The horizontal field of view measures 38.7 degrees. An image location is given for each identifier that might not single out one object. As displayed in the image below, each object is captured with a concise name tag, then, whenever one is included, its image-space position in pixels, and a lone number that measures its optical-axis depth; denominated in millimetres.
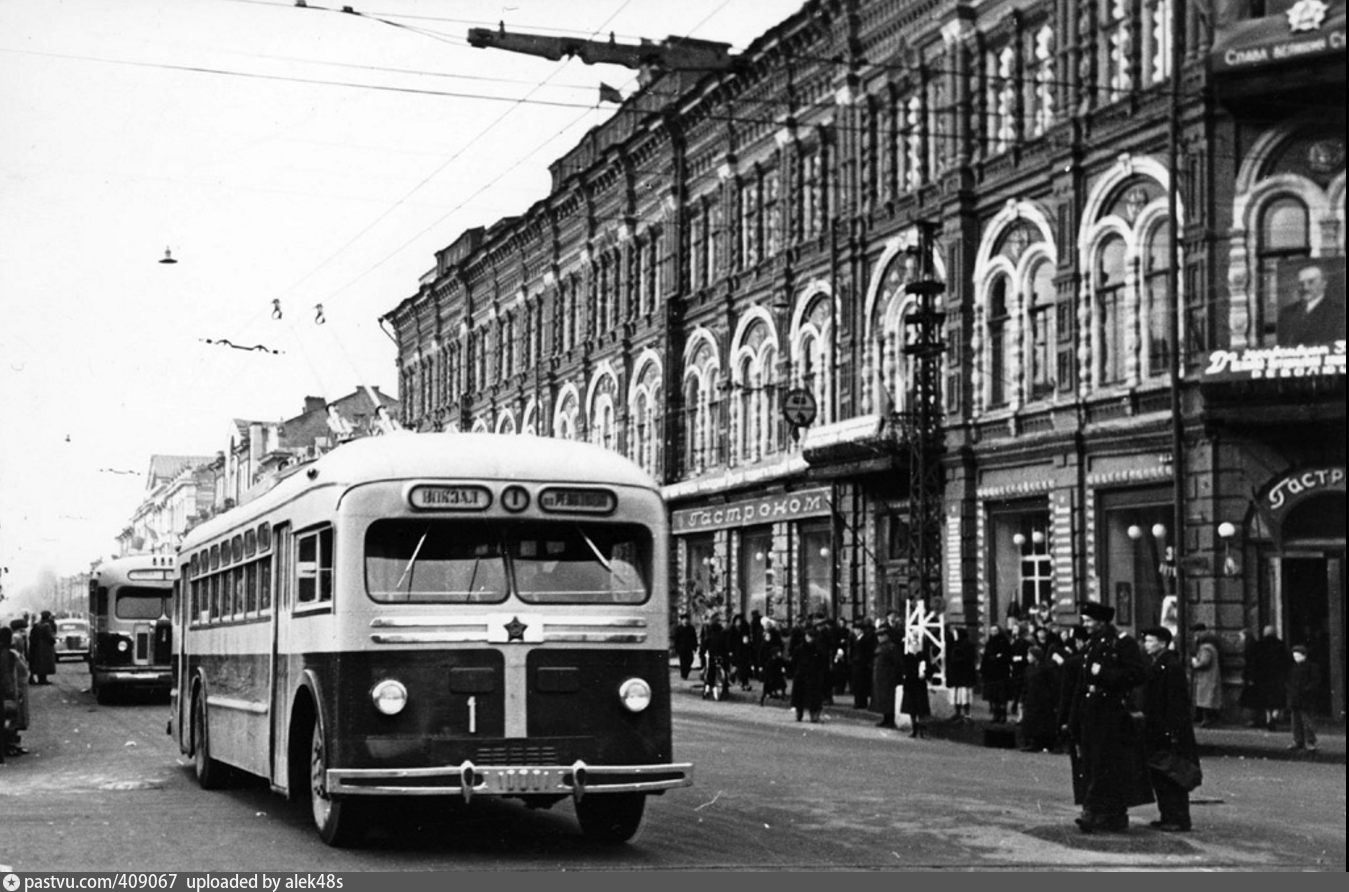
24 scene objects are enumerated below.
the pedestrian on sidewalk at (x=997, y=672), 29312
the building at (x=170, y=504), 106062
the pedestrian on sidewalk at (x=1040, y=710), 25016
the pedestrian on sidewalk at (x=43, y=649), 36594
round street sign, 41281
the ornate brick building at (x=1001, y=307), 27906
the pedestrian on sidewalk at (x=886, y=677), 29516
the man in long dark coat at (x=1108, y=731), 14469
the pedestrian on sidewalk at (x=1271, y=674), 26578
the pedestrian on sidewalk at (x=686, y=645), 43406
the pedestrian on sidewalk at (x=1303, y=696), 22966
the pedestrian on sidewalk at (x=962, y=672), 28609
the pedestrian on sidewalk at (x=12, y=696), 21305
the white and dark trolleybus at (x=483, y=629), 12344
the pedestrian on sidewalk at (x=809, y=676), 30922
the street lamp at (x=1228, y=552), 28734
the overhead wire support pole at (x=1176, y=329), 27812
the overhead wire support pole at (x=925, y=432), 32875
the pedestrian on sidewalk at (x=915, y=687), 28328
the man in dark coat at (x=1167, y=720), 14734
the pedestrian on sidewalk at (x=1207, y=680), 27625
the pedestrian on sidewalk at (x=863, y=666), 33250
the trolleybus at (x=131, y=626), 34625
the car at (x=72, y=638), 65438
